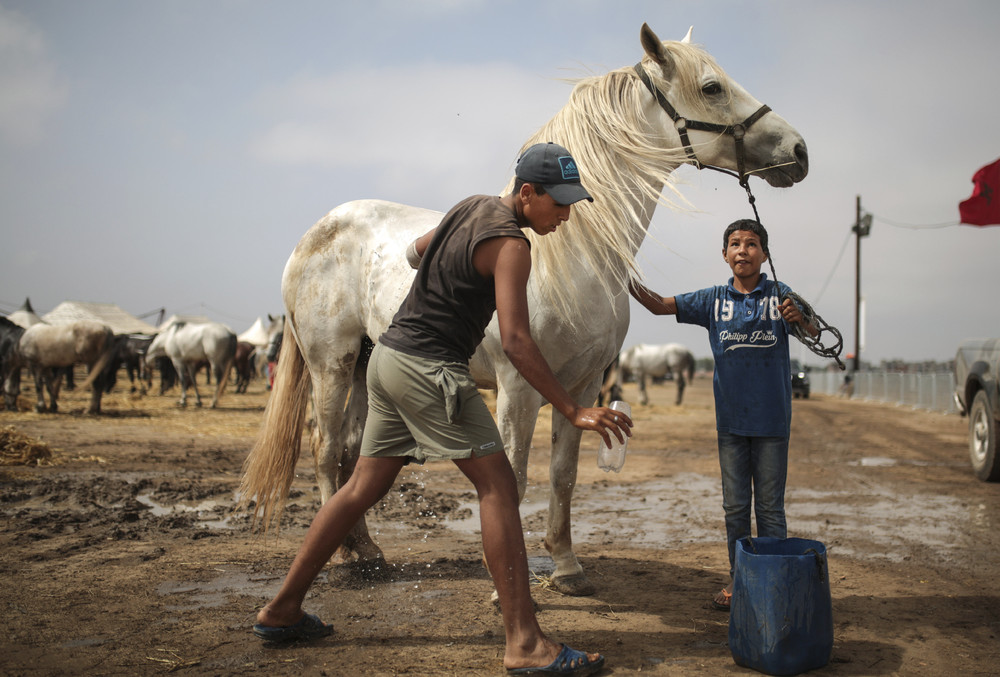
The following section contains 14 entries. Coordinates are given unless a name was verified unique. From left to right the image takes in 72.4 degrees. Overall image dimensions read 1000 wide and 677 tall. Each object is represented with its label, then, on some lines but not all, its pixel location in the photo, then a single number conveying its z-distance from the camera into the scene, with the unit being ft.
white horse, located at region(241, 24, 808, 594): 9.89
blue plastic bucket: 7.64
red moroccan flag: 43.29
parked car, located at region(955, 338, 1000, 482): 22.39
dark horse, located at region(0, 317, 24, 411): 44.83
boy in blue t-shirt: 9.90
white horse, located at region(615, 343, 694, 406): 96.27
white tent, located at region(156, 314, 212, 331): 140.87
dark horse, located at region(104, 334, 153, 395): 80.12
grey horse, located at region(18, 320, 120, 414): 44.50
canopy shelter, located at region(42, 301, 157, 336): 120.25
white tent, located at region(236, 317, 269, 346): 136.05
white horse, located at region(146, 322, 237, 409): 62.44
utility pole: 107.65
